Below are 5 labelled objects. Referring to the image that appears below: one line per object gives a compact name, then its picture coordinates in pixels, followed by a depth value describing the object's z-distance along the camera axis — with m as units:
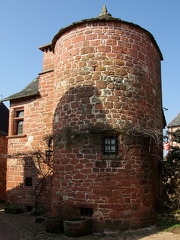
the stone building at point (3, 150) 17.42
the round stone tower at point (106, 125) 8.52
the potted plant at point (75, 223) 7.77
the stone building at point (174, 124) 28.33
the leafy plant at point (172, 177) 9.63
